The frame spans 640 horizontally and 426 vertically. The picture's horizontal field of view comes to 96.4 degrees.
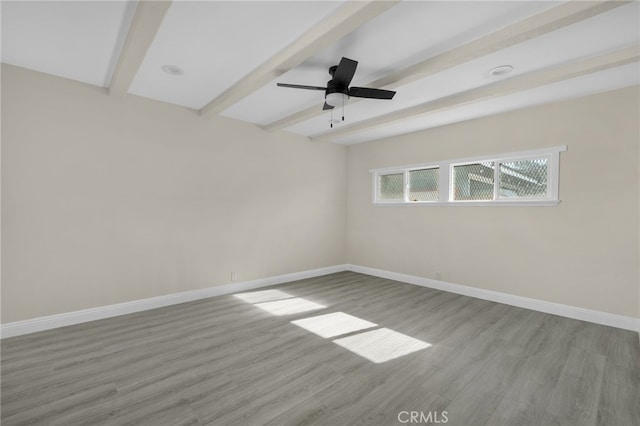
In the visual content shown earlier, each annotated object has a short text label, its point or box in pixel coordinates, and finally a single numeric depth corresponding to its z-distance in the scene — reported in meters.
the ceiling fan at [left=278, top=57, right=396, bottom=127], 2.53
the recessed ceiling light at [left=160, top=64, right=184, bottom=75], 2.89
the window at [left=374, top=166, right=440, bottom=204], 4.98
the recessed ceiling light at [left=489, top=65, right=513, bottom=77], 2.78
